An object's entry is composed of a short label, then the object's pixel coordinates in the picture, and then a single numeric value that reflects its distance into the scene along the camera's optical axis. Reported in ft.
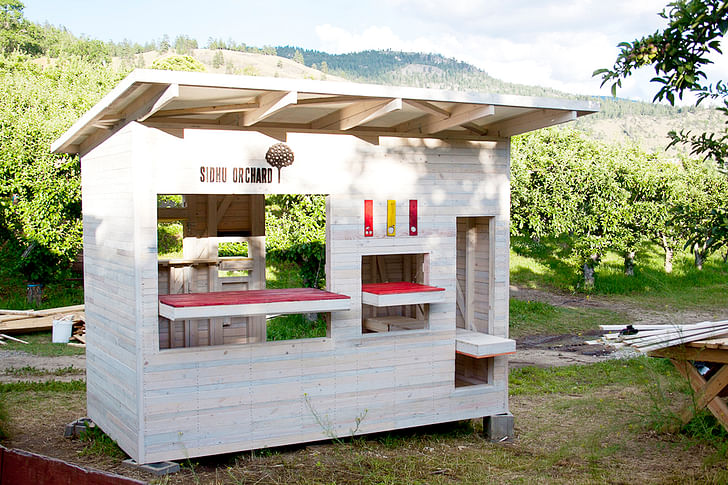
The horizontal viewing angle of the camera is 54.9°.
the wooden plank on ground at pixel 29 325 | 48.91
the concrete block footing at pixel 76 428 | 26.27
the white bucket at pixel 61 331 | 48.55
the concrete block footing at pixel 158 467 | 21.04
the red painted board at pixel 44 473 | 9.42
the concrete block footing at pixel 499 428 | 27.22
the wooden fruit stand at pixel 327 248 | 21.27
